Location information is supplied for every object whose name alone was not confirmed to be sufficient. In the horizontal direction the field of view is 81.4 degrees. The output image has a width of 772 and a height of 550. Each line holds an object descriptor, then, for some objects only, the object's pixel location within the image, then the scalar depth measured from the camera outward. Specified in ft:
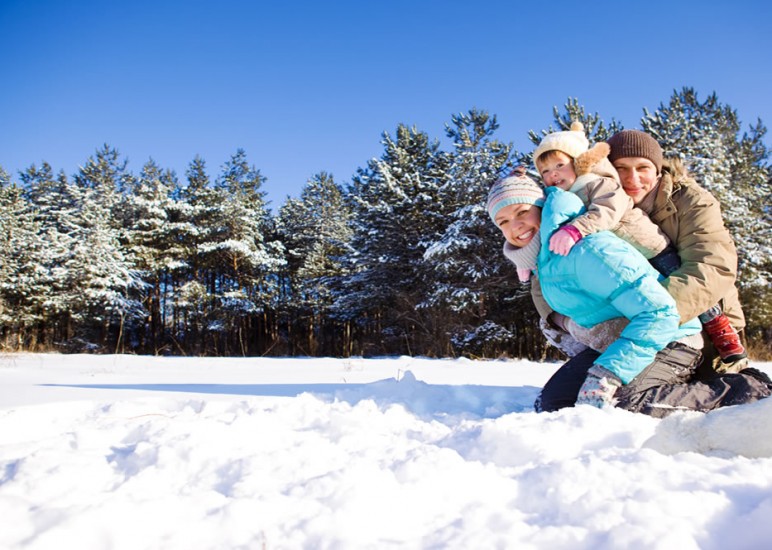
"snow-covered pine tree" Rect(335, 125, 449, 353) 52.70
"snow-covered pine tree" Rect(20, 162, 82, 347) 62.75
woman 6.53
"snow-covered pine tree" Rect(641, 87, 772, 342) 41.14
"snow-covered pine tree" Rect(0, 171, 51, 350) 62.18
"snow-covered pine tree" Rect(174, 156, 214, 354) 67.46
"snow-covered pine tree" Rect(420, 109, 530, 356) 45.91
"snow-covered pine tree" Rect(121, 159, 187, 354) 68.90
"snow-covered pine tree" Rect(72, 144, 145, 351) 62.39
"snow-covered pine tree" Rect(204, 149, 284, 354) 67.87
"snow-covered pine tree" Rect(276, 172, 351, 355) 67.13
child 7.09
